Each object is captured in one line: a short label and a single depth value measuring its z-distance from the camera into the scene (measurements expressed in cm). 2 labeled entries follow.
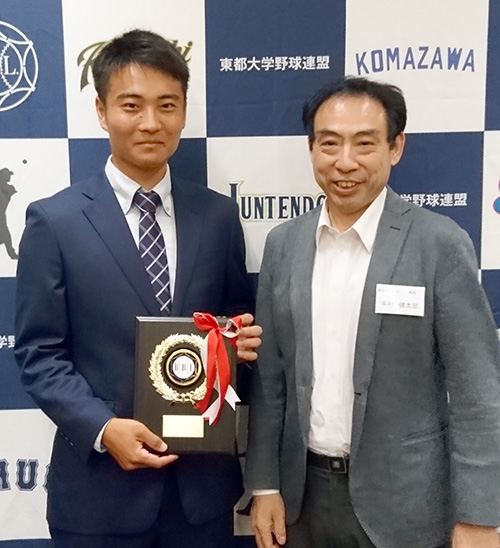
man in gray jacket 123
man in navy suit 131
